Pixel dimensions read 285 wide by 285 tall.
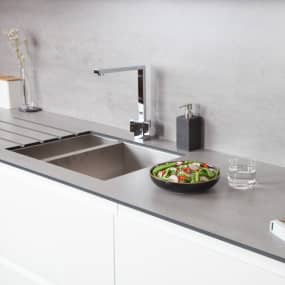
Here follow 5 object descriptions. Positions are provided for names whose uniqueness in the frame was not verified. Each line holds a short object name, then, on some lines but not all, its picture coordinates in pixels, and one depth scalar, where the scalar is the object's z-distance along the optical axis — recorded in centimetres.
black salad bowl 210
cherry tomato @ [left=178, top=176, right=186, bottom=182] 213
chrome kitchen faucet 271
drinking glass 218
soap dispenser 255
